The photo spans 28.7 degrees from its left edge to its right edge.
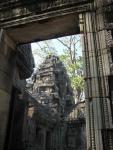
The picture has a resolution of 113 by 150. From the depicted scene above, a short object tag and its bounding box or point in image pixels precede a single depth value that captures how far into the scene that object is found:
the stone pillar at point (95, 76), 4.80
